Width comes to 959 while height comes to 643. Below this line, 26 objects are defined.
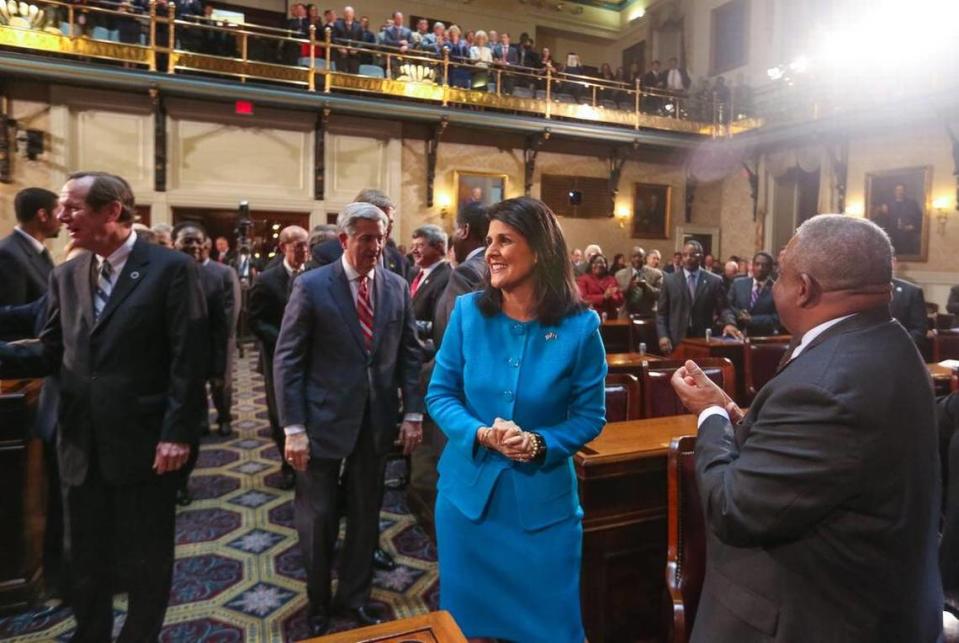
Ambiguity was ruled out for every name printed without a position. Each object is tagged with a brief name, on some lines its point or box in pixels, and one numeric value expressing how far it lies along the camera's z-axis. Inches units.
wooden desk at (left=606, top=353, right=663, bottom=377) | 154.0
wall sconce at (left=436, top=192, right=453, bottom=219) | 504.5
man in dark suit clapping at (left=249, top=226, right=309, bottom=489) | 163.9
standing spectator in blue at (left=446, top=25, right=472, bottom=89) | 477.7
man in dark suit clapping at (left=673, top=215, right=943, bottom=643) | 45.0
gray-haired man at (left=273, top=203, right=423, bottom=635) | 100.9
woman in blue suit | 68.2
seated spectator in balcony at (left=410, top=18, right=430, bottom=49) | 473.4
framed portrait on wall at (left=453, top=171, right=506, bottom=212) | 510.6
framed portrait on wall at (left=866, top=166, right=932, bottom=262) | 449.4
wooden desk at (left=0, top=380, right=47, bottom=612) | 109.7
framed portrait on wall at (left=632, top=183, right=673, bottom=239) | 581.3
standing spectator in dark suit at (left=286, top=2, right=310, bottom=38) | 452.1
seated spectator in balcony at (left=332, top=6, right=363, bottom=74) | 452.4
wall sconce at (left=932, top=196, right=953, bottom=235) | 436.7
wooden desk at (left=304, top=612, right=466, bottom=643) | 48.7
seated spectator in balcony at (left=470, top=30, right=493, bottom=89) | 491.5
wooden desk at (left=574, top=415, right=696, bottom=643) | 94.3
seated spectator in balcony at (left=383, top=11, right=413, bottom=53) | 465.4
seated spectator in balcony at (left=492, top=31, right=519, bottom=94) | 494.0
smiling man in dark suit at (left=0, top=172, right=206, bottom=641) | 85.3
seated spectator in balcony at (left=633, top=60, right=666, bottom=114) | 567.5
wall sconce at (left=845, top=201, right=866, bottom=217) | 491.1
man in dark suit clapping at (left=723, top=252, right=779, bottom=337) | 252.2
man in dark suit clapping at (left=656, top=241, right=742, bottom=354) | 235.9
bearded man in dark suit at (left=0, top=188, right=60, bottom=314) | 123.3
